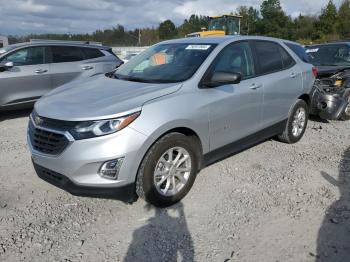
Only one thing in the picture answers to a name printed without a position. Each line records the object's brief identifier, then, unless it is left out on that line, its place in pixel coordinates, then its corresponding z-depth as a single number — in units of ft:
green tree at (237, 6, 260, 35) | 209.26
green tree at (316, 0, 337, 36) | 171.42
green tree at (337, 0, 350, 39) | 166.73
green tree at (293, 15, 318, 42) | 180.30
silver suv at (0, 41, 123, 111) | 24.06
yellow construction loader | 73.97
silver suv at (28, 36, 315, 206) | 10.86
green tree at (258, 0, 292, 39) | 193.67
